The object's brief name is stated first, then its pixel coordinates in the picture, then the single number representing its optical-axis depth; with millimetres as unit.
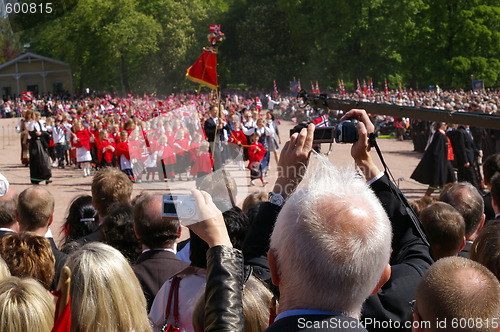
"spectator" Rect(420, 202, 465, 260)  3689
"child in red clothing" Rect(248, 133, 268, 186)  16719
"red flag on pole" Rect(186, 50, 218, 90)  11812
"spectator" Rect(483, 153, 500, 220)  6482
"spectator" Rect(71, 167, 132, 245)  5181
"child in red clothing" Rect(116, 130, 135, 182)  16531
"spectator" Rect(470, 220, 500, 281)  2949
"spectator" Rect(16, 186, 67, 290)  4652
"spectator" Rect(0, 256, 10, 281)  3052
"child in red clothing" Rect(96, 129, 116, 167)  18359
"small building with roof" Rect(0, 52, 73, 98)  66688
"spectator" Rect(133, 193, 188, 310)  3748
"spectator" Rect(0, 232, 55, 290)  3566
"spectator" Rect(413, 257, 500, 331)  2092
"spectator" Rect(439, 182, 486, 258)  4488
